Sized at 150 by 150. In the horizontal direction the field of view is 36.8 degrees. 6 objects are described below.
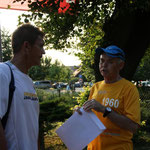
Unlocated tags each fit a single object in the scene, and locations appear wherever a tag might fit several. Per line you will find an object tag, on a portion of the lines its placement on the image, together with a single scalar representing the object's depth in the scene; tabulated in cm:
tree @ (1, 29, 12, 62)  2878
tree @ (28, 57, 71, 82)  4794
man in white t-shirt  157
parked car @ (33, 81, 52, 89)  4462
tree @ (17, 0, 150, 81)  437
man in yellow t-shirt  211
